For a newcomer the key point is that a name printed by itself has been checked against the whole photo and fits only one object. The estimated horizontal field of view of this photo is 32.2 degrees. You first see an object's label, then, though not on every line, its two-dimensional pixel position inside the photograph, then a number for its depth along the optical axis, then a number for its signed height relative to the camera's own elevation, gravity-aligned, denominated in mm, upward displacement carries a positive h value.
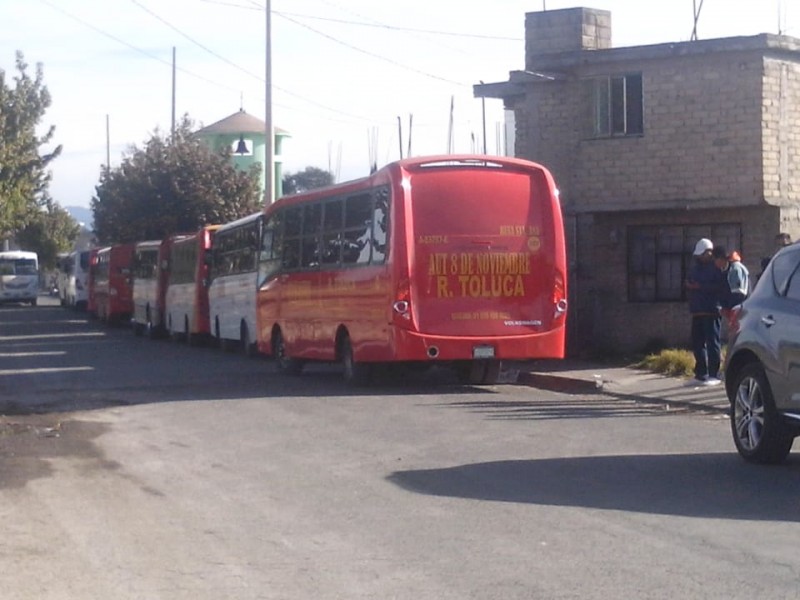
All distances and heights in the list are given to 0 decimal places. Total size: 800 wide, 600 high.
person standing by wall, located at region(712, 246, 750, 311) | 17453 +111
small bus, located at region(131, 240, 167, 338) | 37594 +31
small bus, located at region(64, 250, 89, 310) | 58250 +458
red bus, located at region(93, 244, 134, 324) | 45312 +134
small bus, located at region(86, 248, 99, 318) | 52031 +41
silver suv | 10812 -620
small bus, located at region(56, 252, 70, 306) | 64000 +718
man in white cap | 18016 -211
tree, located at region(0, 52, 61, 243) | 39969 +4278
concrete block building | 23047 +2219
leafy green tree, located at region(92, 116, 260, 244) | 48438 +3467
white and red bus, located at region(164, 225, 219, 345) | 32594 +48
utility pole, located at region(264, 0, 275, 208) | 34344 +3527
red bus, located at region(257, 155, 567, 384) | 17875 +328
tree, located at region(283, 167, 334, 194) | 100312 +8311
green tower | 65938 +7462
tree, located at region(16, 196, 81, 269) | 92625 +3617
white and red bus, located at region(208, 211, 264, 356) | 27286 +126
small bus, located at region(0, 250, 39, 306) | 67688 +696
